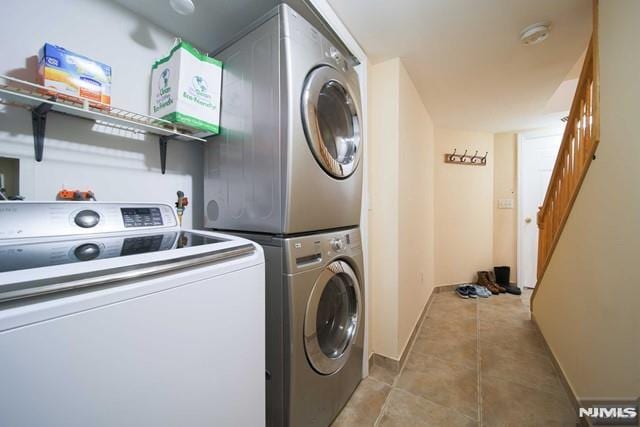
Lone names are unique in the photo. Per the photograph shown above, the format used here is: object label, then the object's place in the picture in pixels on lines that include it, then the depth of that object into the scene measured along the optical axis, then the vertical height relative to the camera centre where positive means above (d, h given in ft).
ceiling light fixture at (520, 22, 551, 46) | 4.58 +3.61
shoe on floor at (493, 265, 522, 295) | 11.22 -2.97
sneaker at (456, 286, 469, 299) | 10.26 -3.47
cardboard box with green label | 3.36 +1.87
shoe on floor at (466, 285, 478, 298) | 10.23 -3.45
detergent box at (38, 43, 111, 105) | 2.58 +1.60
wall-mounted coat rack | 11.01 +2.64
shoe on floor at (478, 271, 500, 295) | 10.63 -3.27
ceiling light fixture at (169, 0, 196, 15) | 3.34 +2.99
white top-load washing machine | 1.22 -0.74
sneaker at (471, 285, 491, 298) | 10.25 -3.44
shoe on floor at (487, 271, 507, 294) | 10.71 -3.20
